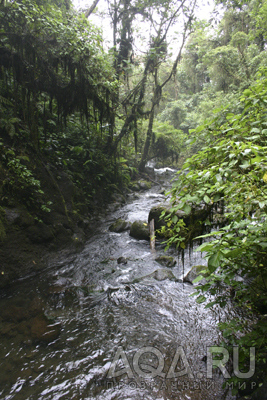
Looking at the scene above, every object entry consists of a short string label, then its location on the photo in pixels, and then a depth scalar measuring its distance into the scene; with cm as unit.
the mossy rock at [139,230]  745
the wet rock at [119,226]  811
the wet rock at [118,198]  1097
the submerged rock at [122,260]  585
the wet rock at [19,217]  497
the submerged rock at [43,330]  324
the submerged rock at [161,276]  491
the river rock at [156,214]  747
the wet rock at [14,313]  357
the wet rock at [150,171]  1804
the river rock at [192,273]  471
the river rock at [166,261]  561
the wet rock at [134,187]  1415
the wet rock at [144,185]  1483
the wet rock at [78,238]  656
